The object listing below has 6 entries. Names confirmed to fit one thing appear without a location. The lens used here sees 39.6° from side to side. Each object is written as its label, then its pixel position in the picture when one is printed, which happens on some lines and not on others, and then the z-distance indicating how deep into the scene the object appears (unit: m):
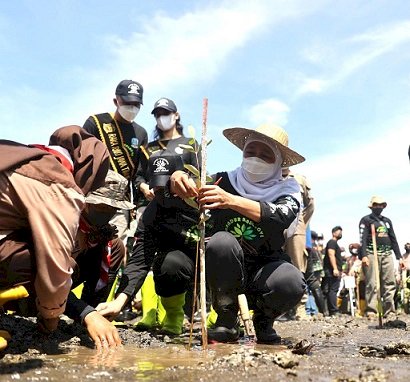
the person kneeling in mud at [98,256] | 2.98
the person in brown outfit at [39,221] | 2.31
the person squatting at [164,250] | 3.74
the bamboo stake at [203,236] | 2.90
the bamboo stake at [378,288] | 6.20
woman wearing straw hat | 3.28
